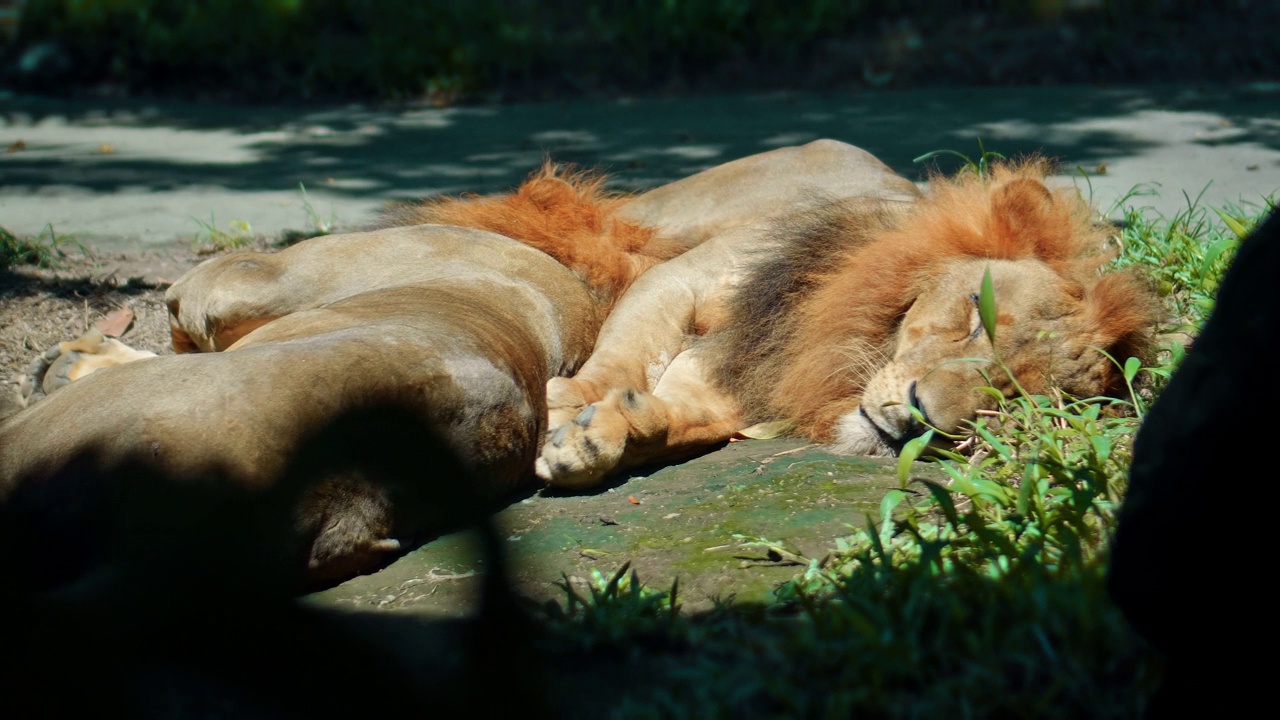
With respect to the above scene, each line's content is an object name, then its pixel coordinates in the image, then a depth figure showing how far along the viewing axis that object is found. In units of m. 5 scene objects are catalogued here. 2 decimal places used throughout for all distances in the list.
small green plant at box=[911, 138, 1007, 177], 7.73
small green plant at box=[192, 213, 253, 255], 10.04
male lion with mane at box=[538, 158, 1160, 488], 5.89
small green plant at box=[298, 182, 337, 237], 10.32
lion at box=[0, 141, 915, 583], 4.33
